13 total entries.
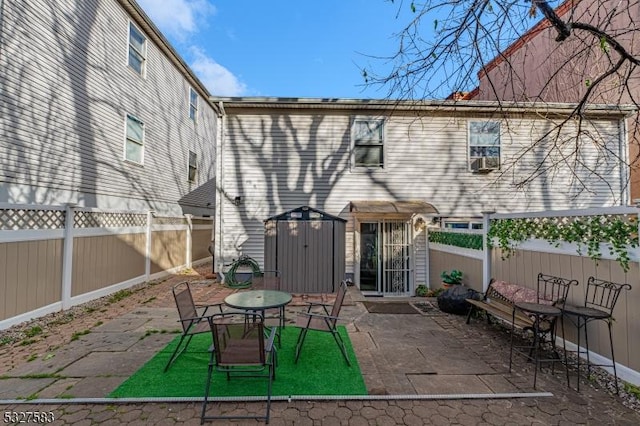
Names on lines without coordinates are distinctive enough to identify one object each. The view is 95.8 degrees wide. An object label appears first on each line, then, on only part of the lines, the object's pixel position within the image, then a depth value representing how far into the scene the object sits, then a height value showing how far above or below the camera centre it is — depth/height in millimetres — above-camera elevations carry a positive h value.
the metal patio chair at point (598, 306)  3193 -1000
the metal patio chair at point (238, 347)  2637 -1210
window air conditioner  8203 +1650
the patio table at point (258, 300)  3600 -1091
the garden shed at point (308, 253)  7098 -807
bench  4012 -1317
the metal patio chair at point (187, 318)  3511 -1248
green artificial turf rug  2961 -1766
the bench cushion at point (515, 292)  4340 -1133
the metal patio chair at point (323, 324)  3648 -1400
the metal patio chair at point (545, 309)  3396 -1070
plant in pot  6609 -1323
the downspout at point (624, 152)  8195 +2015
